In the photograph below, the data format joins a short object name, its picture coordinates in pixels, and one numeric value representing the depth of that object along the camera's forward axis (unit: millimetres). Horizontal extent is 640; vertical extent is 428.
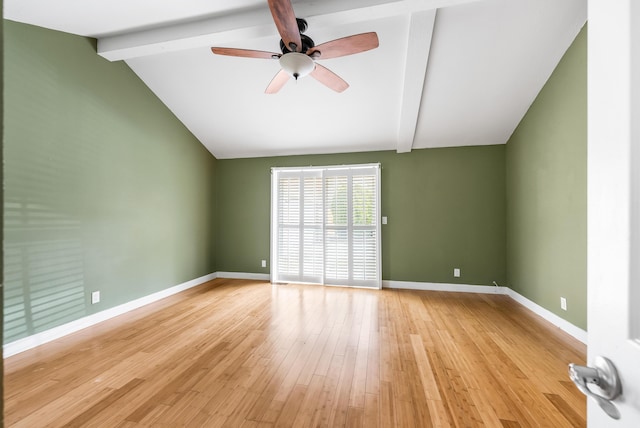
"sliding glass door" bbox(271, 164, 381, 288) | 4793
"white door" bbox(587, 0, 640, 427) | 467
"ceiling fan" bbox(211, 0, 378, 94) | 2061
